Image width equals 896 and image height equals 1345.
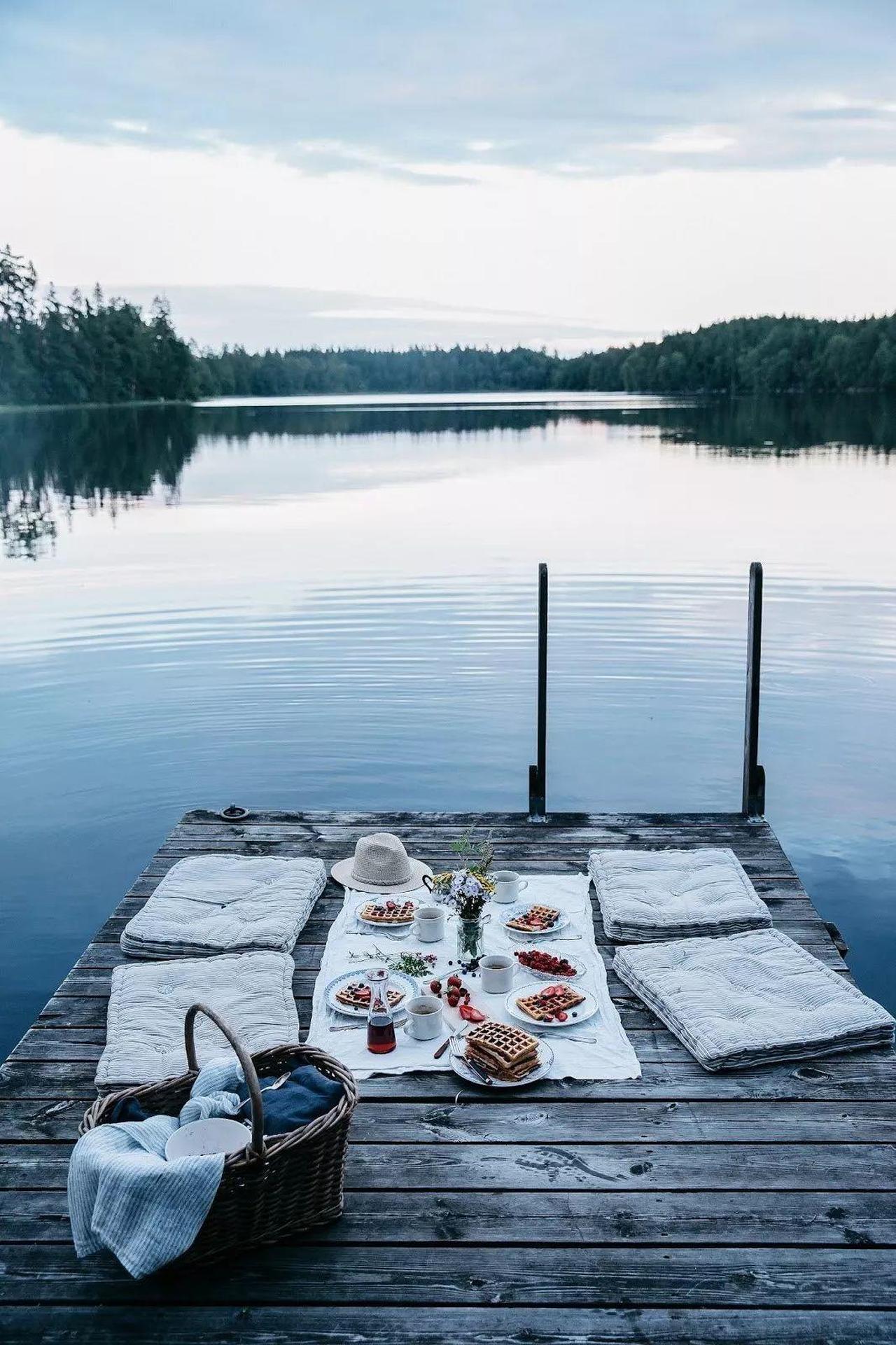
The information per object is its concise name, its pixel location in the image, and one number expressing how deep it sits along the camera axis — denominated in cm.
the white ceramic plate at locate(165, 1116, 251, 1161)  341
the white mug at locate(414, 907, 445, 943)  533
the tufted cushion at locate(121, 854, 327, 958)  539
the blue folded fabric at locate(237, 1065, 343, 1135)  351
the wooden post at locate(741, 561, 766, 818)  739
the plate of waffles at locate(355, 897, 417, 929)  551
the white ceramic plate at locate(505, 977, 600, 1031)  462
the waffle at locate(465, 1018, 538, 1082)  427
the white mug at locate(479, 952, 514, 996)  486
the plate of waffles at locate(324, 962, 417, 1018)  474
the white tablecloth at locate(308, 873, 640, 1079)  443
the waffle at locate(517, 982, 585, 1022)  463
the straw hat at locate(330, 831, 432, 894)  593
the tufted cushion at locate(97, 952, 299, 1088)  438
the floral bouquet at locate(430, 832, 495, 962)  504
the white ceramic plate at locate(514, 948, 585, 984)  495
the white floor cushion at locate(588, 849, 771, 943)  552
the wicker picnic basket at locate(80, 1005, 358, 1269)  327
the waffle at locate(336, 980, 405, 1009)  475
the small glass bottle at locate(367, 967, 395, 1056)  450
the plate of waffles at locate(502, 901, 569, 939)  538
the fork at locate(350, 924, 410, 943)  546
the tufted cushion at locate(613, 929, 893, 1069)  450
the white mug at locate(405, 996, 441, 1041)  455
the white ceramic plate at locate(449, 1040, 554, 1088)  427
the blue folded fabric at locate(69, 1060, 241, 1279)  319
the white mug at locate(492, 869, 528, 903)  578
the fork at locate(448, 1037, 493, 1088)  428
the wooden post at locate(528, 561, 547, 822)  741
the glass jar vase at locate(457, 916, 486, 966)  507
